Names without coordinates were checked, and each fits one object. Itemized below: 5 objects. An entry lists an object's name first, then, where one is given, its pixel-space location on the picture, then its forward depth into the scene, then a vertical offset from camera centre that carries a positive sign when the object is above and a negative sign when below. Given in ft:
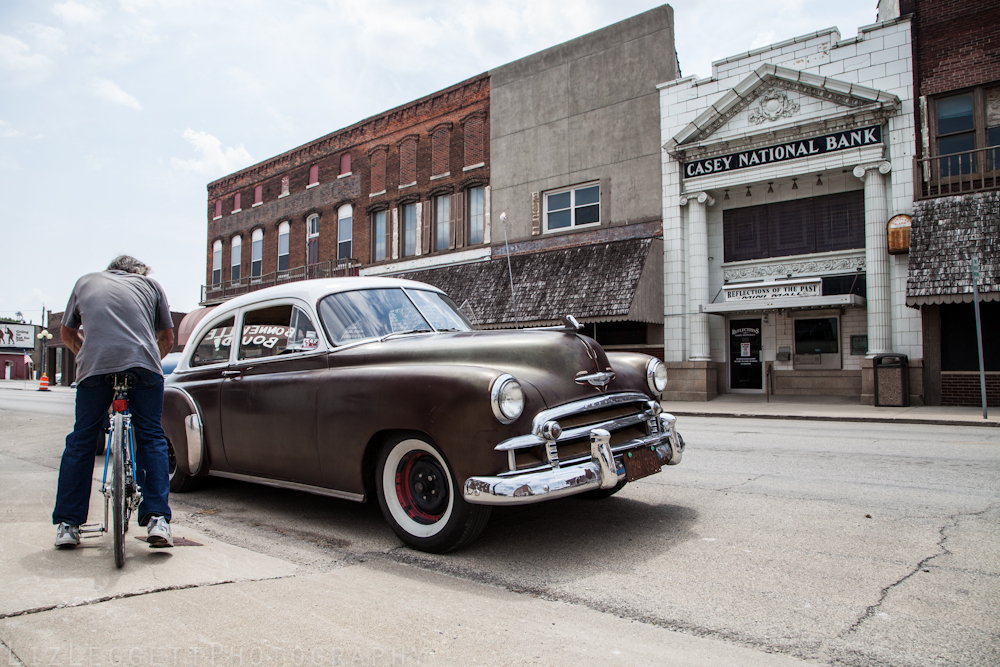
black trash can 49.26 -1.04
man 12.40 -0.43
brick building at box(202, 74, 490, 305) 76.95 +22.81
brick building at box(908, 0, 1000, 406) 47.65 +14.02
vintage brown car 11.99 -0.83
